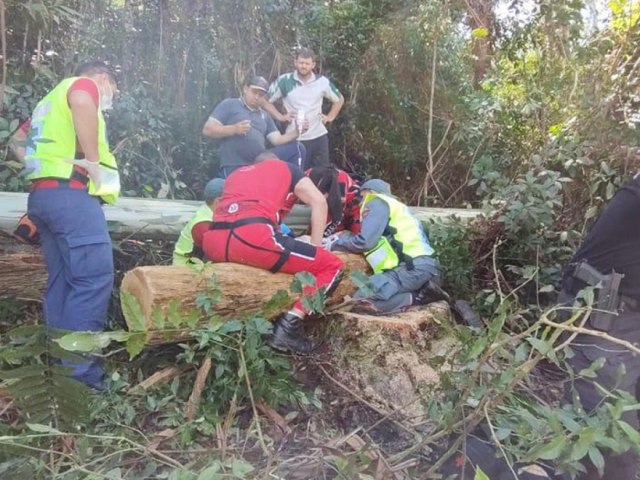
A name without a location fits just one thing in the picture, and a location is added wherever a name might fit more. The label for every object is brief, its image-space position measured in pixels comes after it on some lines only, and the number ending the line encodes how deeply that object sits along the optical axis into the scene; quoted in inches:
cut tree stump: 140.0
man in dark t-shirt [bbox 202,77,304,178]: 223.1
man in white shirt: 256.2
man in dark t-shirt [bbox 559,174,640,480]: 98.7
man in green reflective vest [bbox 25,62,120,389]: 134.8
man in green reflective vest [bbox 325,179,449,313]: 172.9
